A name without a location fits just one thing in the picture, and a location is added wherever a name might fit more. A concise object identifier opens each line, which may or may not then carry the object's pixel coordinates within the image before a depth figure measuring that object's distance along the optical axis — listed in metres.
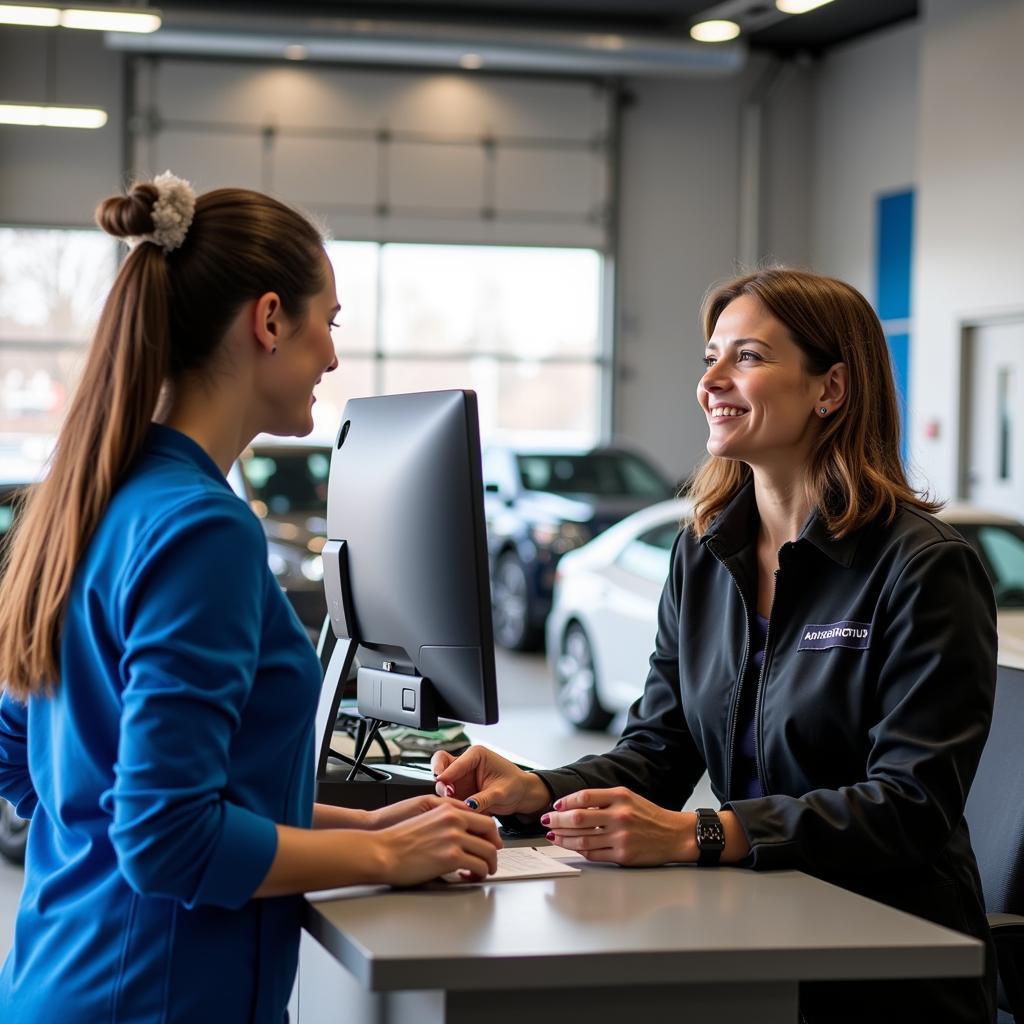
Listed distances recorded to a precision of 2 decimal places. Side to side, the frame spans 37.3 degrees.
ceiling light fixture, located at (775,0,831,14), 10.64
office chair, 2.35
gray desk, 1.48
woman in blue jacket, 1.45
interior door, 10.84
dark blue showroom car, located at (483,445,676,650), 10.07
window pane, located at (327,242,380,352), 14.67
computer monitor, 2.01
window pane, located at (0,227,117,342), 13.94
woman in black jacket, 1.99
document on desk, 1.82
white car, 6.11
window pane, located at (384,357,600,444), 14.87
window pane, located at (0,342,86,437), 14.00
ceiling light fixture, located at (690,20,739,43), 11.10
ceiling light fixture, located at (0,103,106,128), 12.38
